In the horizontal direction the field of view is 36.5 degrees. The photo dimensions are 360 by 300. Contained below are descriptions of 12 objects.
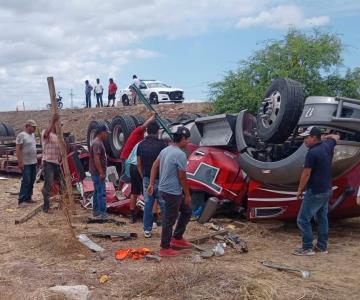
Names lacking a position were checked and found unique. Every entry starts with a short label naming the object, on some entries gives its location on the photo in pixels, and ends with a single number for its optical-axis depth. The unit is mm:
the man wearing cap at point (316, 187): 6336
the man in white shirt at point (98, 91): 28759
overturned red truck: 6812
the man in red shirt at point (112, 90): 28603
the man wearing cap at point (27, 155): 9930
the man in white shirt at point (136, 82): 25675
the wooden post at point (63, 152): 8594
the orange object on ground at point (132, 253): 6136
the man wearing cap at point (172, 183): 6242
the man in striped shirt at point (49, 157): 9180
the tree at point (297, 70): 16688
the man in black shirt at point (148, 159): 7268
